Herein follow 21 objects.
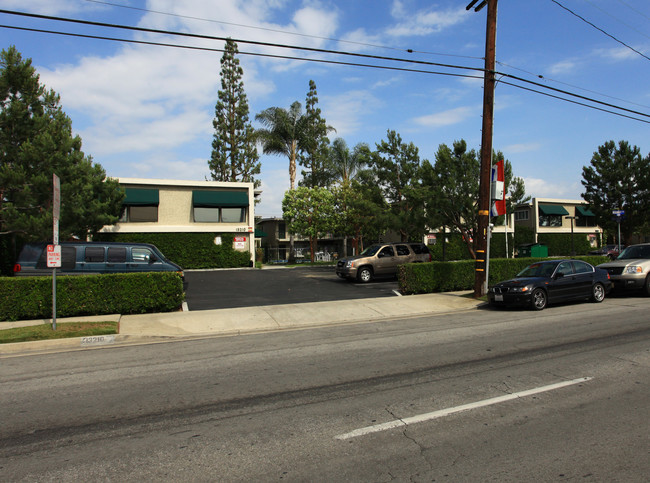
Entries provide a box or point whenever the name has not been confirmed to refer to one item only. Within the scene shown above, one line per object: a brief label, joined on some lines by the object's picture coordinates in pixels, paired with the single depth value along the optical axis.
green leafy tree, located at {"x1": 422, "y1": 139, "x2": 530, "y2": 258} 18.25
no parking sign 9.07
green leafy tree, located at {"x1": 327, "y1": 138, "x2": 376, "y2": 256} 30.67
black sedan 11.84
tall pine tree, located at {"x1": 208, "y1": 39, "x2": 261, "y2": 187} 43.06
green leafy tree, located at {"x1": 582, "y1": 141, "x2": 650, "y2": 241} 29.05
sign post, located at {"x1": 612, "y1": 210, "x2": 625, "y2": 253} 22.02
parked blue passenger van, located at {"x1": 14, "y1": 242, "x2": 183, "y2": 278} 12.86
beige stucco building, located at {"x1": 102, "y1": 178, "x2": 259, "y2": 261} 29.66
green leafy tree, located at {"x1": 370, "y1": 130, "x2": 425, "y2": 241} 28.52
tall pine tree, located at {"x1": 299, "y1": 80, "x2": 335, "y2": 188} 41.38
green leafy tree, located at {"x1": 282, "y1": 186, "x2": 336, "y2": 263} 35.41
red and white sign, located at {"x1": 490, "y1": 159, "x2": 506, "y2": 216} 14.17
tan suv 19.73
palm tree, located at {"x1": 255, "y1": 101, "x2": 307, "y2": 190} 39.88
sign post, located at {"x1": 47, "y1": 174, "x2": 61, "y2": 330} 9.14
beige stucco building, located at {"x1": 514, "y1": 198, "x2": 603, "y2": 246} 45.53
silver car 13.77
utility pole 13.78
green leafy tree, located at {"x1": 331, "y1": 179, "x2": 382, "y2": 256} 28.19
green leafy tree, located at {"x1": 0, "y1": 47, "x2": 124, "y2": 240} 16.50
